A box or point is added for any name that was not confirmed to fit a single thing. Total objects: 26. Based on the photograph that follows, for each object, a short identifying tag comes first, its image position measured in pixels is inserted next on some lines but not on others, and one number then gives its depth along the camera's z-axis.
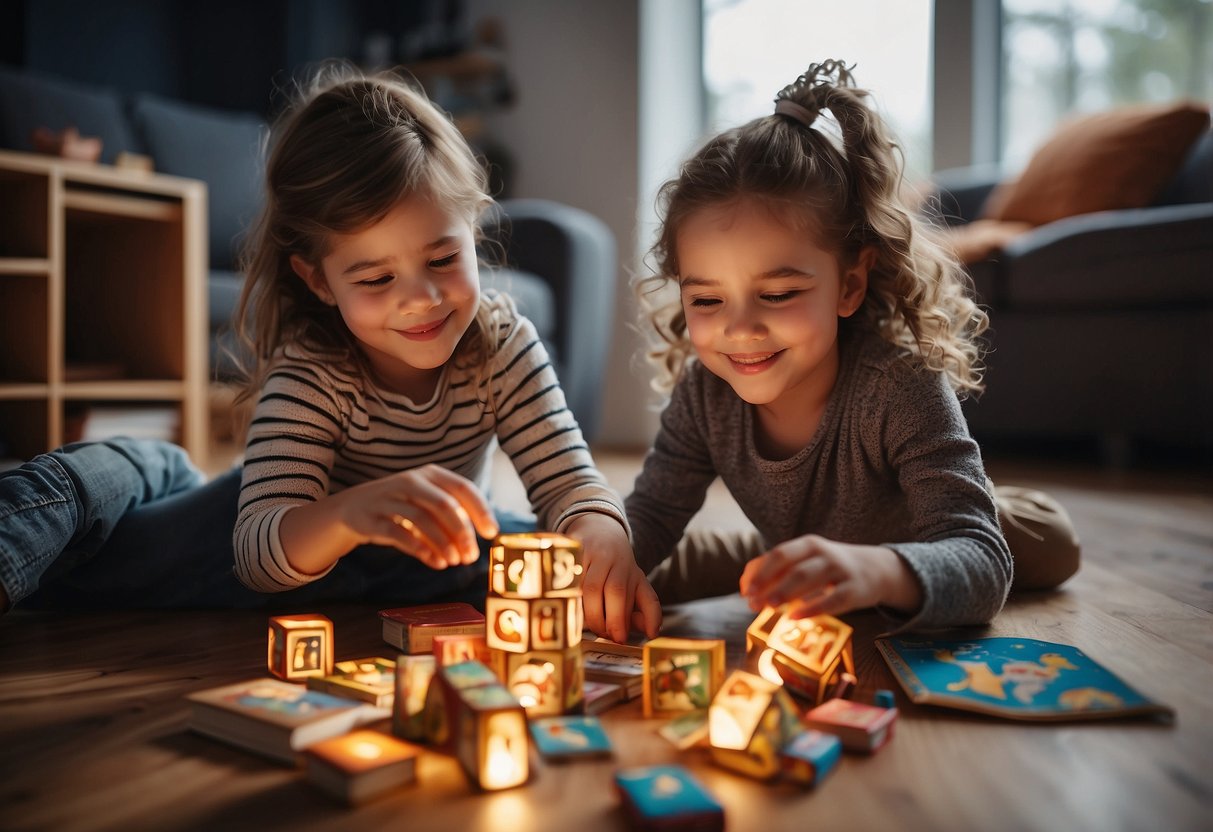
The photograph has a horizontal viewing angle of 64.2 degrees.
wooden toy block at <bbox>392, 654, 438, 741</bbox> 0.68
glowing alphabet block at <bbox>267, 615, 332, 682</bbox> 0.81
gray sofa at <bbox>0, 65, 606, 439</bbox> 2.66
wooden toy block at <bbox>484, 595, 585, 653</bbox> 0.72
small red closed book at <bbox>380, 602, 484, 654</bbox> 0.90
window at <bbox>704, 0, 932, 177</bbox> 3.39
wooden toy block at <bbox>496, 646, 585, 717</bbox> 0.72
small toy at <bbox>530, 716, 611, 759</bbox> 0.66
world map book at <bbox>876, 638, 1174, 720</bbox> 0.74
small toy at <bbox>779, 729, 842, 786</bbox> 0.62
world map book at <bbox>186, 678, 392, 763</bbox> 0.67
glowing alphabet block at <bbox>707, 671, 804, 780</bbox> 0.64
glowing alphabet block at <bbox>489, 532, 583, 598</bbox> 0.74
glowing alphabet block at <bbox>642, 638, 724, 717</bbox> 0.75
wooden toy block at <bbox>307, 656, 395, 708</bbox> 0.75
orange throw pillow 2.52
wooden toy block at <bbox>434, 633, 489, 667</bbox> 0.76
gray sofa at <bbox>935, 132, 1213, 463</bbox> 2.24
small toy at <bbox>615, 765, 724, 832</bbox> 0.55
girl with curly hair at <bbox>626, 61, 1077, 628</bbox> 0.96
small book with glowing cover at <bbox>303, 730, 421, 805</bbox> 0.60
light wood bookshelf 2.01
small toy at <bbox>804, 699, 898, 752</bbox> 0.67
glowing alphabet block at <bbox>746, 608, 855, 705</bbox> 0.76
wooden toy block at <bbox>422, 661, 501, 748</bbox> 0.65
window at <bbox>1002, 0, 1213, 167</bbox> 3.05
